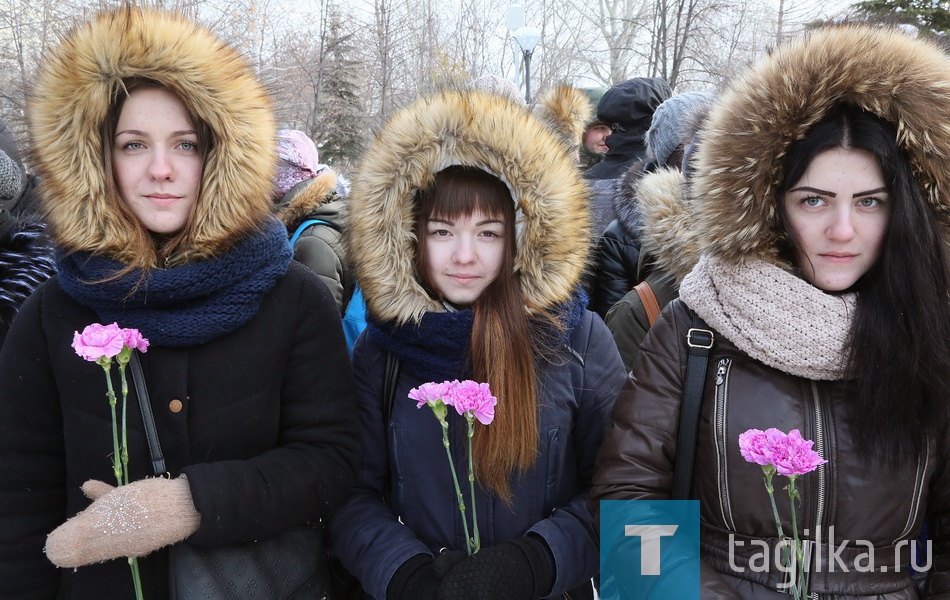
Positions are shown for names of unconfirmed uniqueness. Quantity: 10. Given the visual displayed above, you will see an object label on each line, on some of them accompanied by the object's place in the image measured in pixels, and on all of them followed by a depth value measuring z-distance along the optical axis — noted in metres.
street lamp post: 13.21
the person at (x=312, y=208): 3.64
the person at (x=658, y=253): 2.67
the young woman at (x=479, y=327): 2.11
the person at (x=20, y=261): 2.52
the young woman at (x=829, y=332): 1.76
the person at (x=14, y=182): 2.79
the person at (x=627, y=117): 4.51
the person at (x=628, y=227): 3.38
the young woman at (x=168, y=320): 1.92
